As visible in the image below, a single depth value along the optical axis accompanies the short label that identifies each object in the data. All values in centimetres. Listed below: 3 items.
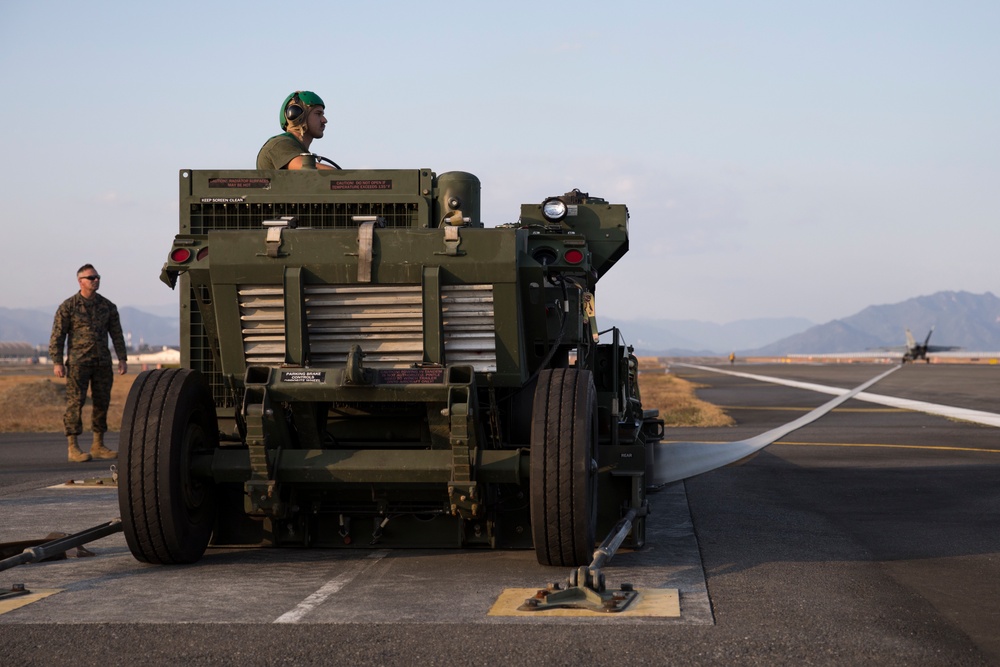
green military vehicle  684
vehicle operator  860
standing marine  1434
